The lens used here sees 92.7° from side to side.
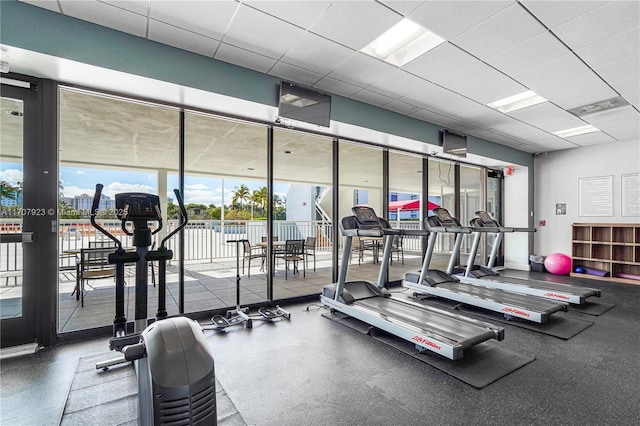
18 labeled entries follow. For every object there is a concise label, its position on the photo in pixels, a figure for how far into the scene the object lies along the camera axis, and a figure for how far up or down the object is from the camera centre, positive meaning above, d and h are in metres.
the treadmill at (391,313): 2.71 -1.10
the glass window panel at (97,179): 3.82 +0.45
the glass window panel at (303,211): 5.68 +0.07
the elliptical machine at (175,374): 1.38 -0.76
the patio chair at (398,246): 8.23 -0.88
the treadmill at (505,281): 4.38 -1.11
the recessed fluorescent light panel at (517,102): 4.38 +1.71
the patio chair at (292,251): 5.95 -0.74
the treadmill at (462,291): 3.72 -1.13
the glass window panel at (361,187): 6.50 +0.97
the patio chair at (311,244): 6.82 -0.69
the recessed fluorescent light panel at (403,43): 2.95 +1.77
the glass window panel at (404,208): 7.40 +0.20
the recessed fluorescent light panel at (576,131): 5.64 +1.61
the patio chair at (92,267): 4.03 -0.76
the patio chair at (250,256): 5.85 -0.84
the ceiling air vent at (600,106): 4.40 +1.63
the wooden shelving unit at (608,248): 6.11 -0.71
